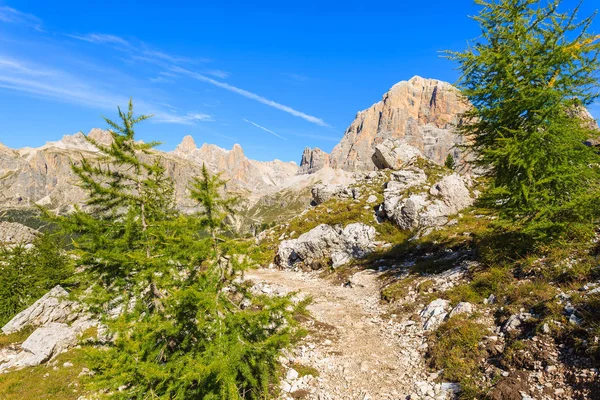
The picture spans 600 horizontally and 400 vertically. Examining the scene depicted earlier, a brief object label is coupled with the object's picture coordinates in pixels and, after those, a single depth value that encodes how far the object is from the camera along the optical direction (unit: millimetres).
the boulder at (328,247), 26189
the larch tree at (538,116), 11773
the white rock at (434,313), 12180
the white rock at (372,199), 34406
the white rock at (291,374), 9977
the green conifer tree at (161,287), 6523
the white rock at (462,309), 11672
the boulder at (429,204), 27250
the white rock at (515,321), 9484
